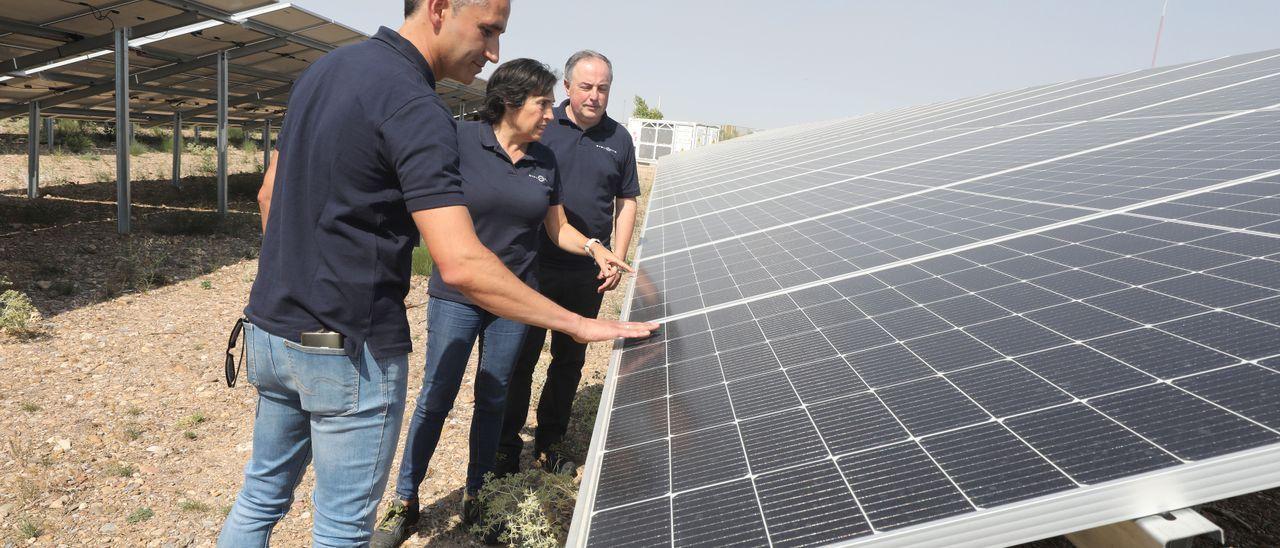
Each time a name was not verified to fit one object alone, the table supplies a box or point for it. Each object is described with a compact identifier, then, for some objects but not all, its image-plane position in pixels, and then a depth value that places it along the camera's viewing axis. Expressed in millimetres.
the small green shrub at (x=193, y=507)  4676
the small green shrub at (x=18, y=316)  6984
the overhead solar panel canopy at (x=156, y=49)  11133
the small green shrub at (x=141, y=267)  9305
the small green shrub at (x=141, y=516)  4551
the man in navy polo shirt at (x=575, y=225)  4840
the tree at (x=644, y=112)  70750
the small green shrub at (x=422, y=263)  11250
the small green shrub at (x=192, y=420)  5934
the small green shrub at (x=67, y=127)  29484
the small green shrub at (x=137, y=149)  26875
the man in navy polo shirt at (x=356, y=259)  2238
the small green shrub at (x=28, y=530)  4238
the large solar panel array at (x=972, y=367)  1624
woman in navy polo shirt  3902
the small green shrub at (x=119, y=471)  5074
